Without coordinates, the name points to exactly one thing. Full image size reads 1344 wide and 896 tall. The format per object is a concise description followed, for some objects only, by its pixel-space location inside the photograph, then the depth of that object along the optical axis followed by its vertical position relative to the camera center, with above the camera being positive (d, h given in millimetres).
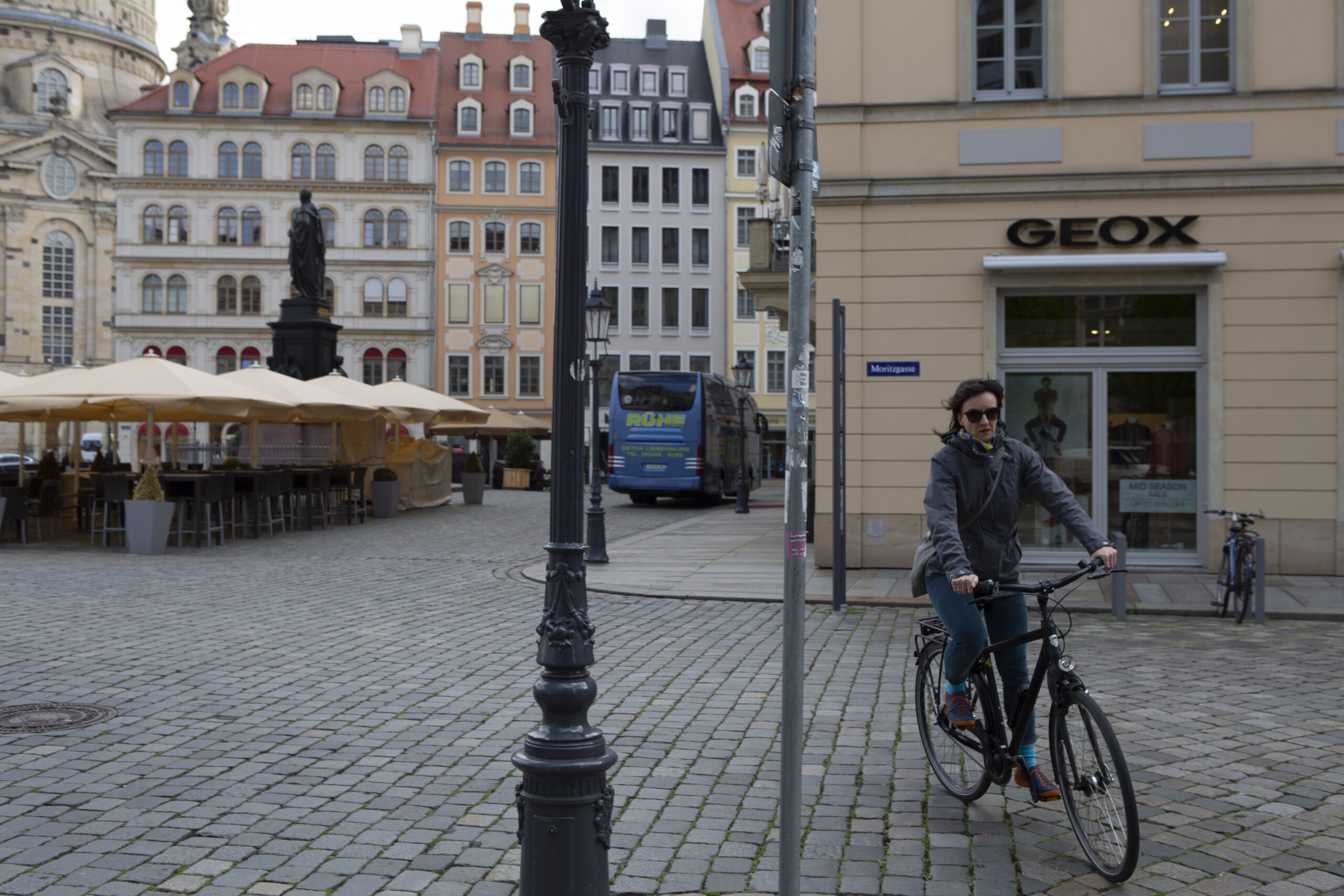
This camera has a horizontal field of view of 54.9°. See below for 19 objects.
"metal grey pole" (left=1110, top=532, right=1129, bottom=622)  10633 -1204
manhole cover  6348 -1392
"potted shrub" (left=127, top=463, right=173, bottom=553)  16562 -1025
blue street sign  14023 +848
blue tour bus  31766 +266
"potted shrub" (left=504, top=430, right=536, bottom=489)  42750 -527
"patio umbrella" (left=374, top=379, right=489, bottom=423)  26312 +896
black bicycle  4090 -1055
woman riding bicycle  4812 -238
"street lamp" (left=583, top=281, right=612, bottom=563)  15797 +97
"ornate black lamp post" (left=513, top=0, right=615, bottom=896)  3830 -597
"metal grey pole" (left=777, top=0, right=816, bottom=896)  3527 +42
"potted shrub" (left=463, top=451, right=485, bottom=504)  31328 -892
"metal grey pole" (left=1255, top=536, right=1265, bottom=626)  10352 -1073
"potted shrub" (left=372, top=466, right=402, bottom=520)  25703 -1045
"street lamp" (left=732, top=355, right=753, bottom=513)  28406 +1402
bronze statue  27703 +4137
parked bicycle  10484 -1011
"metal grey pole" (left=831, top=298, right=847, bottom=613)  11406 -121
